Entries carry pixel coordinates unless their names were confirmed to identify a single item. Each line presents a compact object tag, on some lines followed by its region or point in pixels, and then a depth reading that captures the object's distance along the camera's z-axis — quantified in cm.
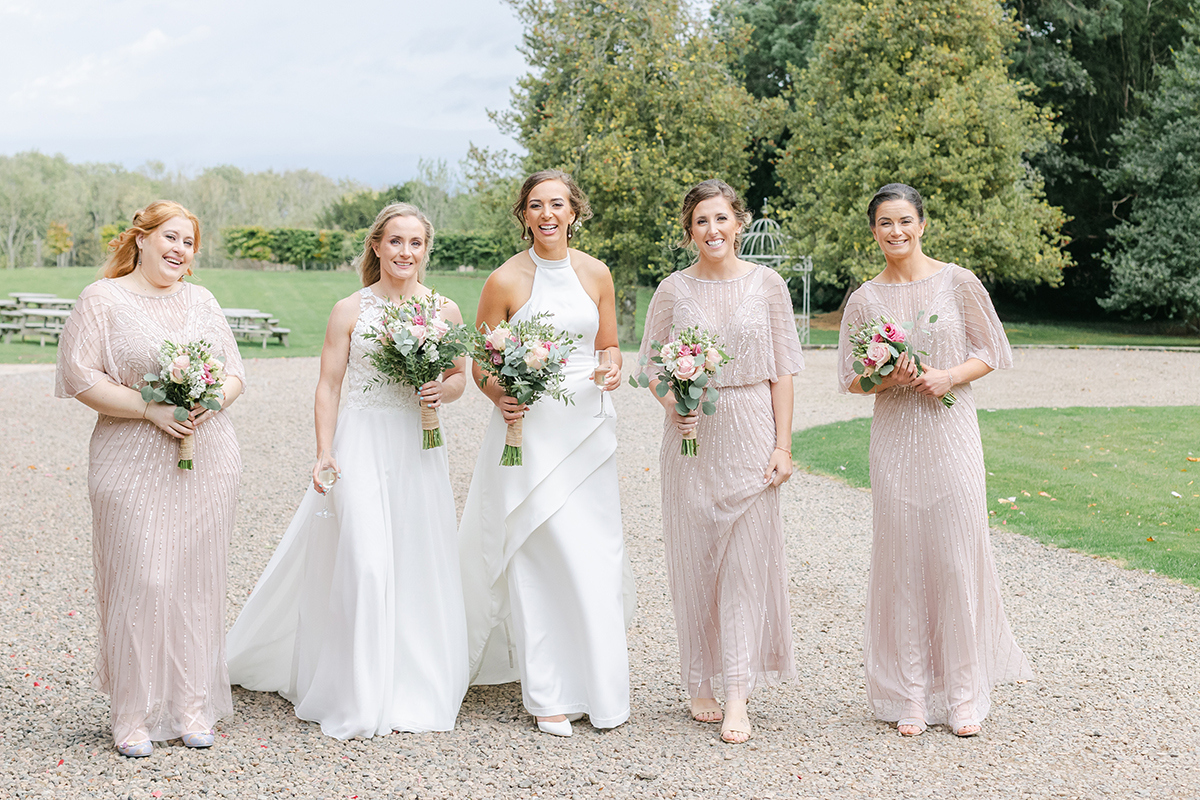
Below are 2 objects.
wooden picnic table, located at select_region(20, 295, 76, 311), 2812
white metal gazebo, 2598
